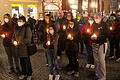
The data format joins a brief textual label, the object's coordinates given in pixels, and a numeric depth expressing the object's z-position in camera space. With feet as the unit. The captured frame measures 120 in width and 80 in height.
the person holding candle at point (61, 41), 17.76
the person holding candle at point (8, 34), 19.27
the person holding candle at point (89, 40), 19.21
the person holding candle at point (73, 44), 18.49
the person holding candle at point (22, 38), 17.29
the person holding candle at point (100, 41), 16.70
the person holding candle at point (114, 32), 24.26
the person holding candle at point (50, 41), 17.34
